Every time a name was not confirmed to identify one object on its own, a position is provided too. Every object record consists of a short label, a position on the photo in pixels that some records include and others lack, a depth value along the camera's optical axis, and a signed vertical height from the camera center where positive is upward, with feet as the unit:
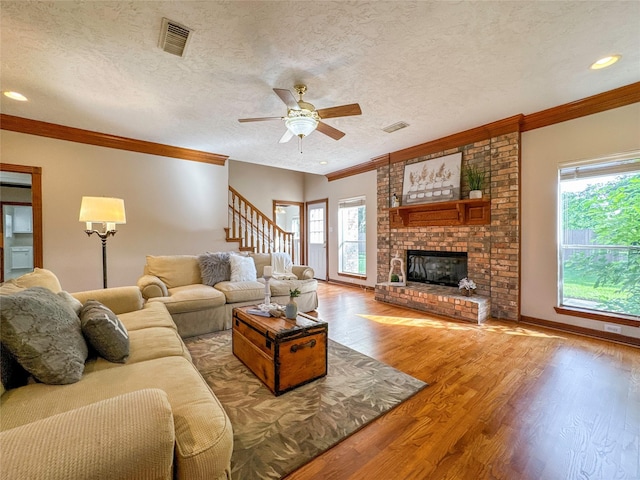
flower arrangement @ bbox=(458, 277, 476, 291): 12.83 -2.21
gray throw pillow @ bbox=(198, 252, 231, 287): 12.17 -1.36
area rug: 4.79 -3.74
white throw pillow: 12.40 -1.43
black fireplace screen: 14.15 -1.61
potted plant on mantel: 12.63 +2.68
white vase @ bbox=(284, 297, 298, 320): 7.48 -2.00
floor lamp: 9.21 +0.96
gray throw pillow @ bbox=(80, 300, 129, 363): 4.88 -1.78
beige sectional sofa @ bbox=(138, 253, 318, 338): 10.08 -2.18
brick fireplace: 11.88 -0.29
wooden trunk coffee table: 6.51 -2.83
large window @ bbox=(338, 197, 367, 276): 19.80 +0.11
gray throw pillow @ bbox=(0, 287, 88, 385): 3.78 -1.46
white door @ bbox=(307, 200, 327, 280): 22.85 +0.13
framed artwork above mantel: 13.79 +3.06
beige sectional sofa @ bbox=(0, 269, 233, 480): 2.31 -2.15
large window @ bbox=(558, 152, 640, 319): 9.49 +0.07
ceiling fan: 8.14 +3.77
